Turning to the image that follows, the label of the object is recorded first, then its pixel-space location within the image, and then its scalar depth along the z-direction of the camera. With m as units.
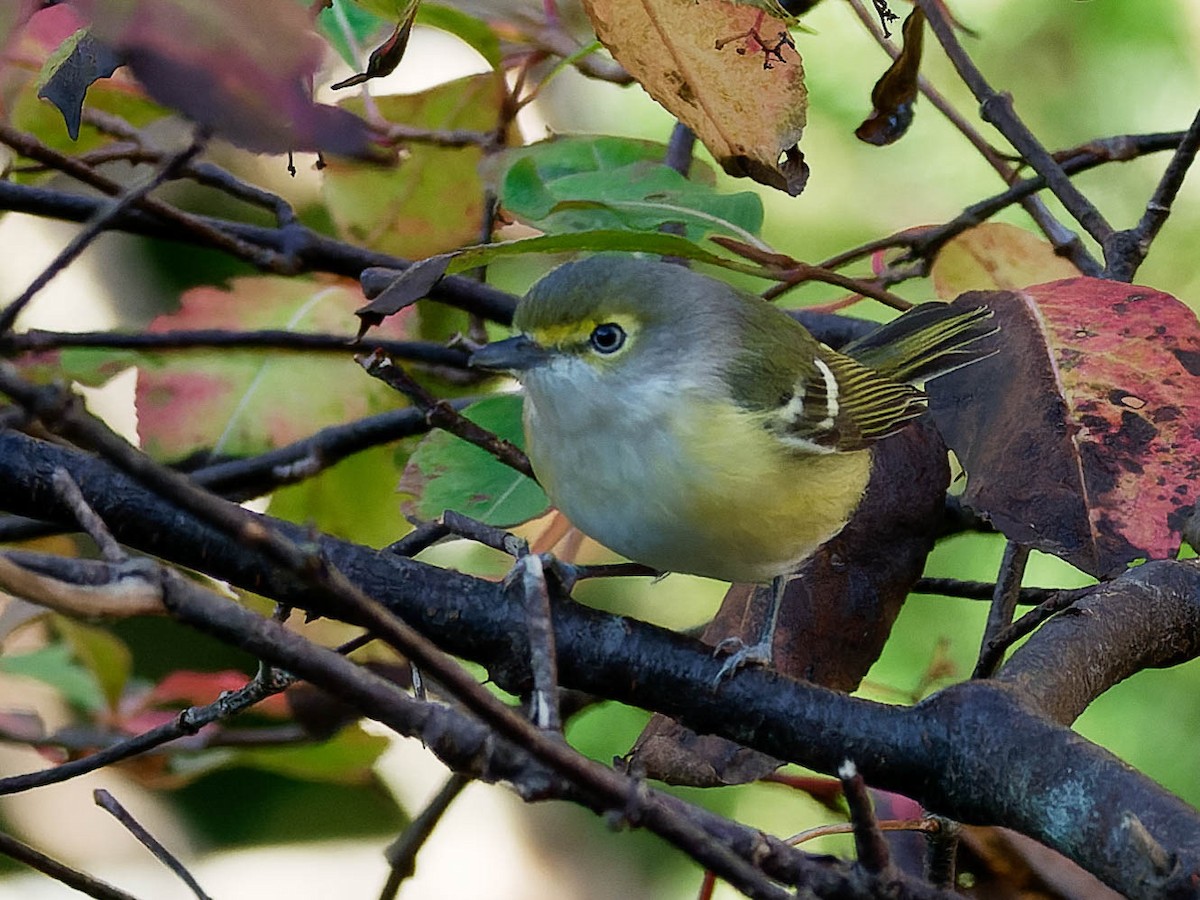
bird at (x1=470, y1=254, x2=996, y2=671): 3.15
